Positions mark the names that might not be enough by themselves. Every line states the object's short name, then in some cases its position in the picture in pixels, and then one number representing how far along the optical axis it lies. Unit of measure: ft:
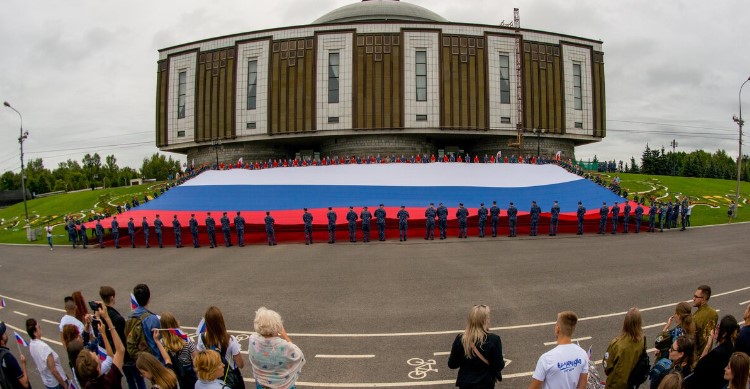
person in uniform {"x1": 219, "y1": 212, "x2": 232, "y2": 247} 73.05
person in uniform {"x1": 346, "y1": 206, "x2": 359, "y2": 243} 72.35
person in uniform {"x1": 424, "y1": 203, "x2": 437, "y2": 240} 72.43
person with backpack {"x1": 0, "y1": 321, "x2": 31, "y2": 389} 17.46
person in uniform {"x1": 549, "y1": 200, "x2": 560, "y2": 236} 74.64
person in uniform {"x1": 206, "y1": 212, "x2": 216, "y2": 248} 72.54
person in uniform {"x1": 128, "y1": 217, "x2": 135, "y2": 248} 77.30
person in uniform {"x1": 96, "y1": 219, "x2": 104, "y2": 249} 80.07
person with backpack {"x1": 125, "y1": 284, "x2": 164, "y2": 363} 18.24
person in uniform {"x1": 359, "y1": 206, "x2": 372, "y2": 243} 71.82
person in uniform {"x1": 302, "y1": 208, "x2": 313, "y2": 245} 71.72
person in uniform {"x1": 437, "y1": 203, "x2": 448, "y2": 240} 73.20
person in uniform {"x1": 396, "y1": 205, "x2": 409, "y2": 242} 71.97
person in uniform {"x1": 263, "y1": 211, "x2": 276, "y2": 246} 71.61
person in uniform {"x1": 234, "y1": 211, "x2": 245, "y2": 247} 72.23
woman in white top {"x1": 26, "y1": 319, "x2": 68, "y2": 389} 18.37
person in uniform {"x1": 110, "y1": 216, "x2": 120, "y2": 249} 78.34
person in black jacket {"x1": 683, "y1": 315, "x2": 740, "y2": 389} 15.43
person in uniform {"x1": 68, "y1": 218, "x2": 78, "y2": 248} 82.02
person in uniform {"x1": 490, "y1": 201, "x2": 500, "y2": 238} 73.36
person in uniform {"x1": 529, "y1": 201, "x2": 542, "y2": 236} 74.79
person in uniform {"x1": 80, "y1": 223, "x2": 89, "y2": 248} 80.55
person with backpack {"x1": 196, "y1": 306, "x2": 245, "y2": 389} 15.96
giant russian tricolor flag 89.35
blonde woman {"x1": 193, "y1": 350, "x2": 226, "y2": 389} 14.10
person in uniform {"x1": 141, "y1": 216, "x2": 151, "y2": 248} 76.69
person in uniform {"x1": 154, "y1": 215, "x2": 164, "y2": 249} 76.33
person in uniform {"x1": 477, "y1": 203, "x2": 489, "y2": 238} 73.67
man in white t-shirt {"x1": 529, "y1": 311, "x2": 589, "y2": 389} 14.25
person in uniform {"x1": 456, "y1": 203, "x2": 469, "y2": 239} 72.69
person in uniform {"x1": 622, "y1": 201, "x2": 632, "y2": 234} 77.18
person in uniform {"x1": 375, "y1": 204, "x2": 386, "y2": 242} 72.69
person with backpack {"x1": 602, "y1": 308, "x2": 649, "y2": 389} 16.42
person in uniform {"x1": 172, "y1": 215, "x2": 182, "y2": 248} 74.89
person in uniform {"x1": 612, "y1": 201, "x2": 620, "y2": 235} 76.02
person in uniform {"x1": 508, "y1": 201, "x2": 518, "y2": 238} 73.10
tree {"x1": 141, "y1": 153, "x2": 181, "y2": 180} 331.16
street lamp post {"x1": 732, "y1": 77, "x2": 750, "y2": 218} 104.37
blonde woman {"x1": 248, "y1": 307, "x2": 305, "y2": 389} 15.42
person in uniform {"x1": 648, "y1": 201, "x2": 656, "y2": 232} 78.74
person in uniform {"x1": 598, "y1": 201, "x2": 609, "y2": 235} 75.25
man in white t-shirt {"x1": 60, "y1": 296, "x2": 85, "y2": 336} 21.20
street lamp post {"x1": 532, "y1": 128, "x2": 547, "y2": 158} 147.84
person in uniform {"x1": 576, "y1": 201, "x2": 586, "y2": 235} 75.82
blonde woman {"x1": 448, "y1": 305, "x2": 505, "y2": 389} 14.84
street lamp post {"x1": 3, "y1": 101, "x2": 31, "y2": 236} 119.55
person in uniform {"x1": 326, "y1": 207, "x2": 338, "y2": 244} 71.67
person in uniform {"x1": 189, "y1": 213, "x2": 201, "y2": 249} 73.15
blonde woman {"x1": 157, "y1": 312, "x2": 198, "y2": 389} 16.98
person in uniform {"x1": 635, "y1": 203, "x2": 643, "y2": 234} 77.15
